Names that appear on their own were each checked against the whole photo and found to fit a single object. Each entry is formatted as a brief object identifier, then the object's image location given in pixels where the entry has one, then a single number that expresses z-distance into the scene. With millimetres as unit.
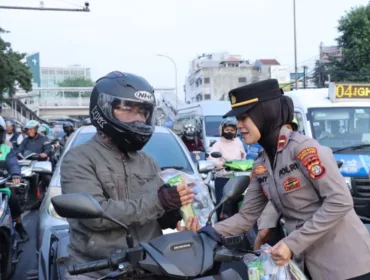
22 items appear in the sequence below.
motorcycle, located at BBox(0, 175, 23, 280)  4953
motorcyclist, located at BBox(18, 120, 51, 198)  10320
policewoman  2426
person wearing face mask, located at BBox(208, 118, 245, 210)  8031
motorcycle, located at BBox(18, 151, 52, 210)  8532
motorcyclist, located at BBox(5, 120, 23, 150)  12358
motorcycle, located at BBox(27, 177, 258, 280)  1925
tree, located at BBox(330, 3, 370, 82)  31183
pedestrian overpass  78875
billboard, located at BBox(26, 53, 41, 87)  89975
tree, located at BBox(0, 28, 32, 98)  31083
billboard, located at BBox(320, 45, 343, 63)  35844
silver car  5223
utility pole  29438
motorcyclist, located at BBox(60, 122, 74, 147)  14281
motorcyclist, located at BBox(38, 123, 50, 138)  14577
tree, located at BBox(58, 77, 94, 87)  125312
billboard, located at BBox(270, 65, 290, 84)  75875
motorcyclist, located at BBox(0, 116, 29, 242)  5975
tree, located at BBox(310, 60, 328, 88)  39844
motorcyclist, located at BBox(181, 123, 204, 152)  15156
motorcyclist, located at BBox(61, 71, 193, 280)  2250
